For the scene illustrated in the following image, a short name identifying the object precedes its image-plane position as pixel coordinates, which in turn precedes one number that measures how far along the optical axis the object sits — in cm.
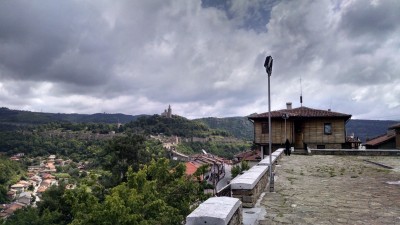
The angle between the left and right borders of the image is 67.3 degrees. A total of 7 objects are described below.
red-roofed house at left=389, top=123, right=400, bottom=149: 2984
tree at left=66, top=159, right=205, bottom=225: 1193
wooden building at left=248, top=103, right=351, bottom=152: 2738
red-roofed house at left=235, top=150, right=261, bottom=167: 3706
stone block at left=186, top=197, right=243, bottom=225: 339
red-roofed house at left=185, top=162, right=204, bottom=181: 4749
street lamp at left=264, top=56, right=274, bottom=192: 790
